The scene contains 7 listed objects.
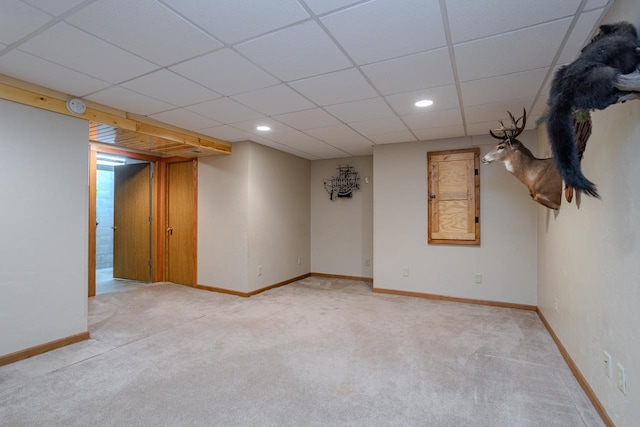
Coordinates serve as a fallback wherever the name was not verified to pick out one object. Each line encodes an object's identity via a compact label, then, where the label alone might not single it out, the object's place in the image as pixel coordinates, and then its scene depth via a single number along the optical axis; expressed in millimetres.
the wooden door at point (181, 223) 5383
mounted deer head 3041
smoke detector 2971
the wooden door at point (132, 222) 5750
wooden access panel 4504
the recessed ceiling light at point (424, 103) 3119
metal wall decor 6125
